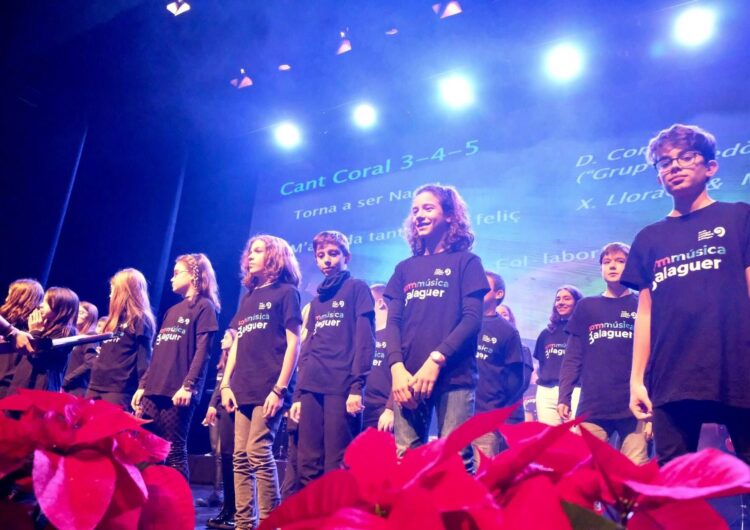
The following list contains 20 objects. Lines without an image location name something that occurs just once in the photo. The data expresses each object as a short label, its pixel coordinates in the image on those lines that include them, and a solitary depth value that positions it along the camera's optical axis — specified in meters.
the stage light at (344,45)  5.89
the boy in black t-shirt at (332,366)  2.68
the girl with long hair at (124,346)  3.43
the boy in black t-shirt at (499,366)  3.57
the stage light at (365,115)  6.52
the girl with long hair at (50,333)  3.71
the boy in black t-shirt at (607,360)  2.79
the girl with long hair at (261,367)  2.65
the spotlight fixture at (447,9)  5.30
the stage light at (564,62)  5.35
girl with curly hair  2.12
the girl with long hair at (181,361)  3.09
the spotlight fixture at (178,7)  5.35
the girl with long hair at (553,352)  4.11
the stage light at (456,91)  5.91
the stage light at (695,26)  4.76
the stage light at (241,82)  6.54
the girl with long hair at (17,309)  4.15
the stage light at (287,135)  7.06
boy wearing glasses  1.65
